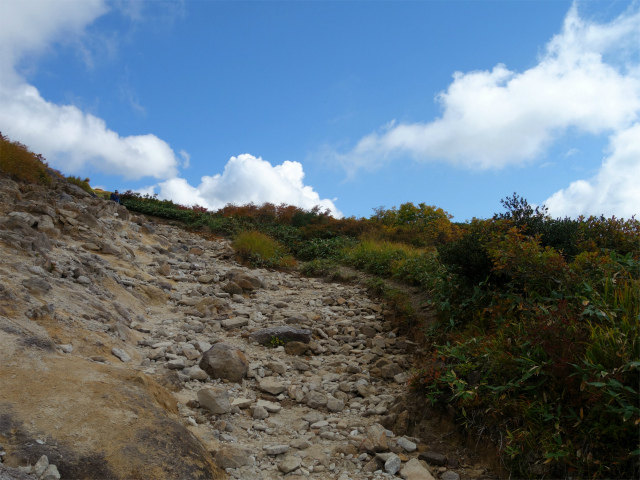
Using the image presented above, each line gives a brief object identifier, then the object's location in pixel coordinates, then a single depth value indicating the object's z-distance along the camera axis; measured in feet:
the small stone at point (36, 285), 17.93
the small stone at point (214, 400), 14.52
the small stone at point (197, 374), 17.03
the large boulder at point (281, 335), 21.89
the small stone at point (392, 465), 12.03
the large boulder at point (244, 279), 31.65
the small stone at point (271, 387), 17.01
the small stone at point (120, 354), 16.98
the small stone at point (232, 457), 11.87
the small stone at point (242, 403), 15.43
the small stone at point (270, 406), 15.62
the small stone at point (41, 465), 8.79
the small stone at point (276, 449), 12.84
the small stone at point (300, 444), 13.35
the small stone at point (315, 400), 16.38
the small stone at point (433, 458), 12.40
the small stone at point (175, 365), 17.51
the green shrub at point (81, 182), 57.28
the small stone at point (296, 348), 21.38
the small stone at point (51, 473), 8.75
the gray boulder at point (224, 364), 17.44
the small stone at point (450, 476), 11.69
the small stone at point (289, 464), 12.08
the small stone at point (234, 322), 23.52
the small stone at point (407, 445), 13.15
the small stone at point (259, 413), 15.06
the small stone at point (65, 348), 14.82
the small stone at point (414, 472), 11.70
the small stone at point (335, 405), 16.10
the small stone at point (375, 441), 12.93
